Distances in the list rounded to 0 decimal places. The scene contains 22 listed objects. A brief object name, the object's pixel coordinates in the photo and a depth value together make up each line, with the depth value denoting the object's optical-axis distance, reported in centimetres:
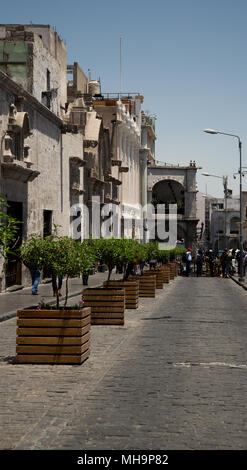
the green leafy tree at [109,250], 2003
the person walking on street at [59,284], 2314
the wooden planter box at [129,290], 2053
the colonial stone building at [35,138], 2733
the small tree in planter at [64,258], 1188
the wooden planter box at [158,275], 3278
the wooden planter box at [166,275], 3762
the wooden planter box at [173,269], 4591
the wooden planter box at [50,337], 1073
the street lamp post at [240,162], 4334
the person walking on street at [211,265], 5088
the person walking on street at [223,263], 4899
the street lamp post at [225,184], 8090
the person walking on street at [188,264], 5063
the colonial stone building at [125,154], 6203
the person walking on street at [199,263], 5059
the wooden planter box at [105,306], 1625
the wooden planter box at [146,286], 2630
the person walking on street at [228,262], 4838
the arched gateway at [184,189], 9581
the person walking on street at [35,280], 2534
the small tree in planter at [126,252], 2042
